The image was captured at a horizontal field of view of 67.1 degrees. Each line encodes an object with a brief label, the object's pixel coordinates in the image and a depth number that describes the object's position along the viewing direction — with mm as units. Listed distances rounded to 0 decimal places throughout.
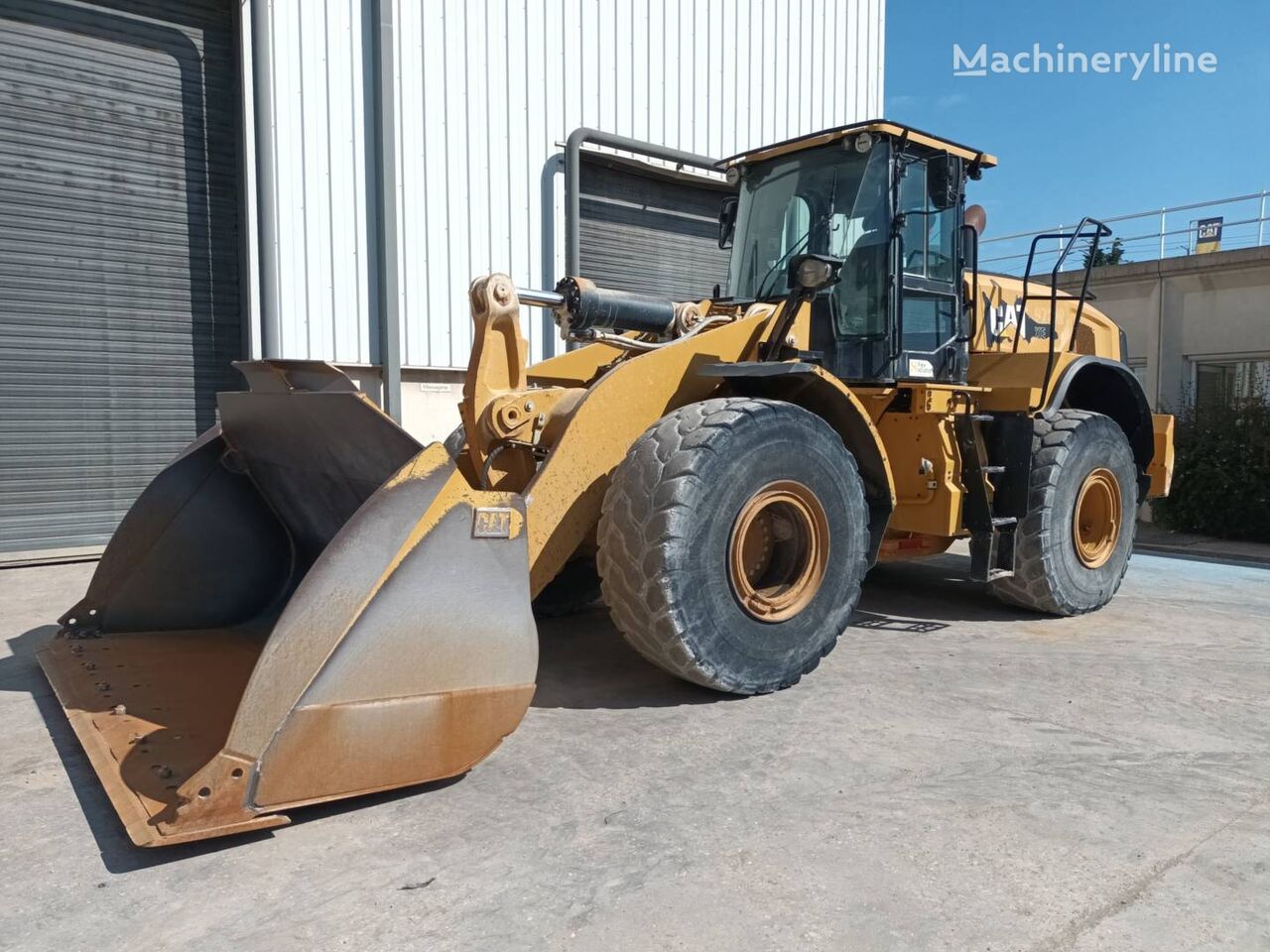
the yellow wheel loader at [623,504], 2947
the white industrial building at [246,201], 7508
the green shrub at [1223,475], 10406
